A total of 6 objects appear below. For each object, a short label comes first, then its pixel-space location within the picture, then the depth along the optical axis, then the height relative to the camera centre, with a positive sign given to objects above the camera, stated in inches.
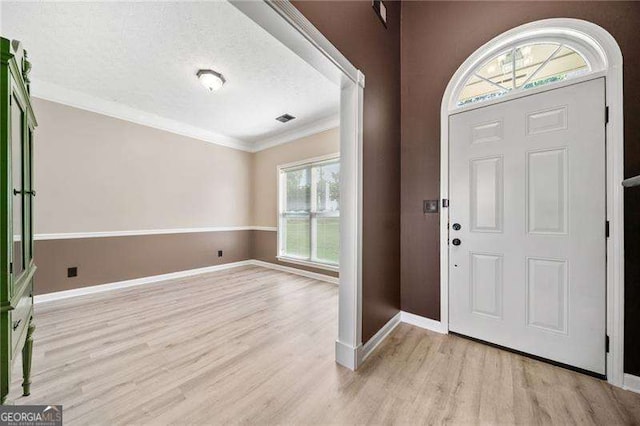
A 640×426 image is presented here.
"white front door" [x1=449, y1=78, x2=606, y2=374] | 66.8 -3.5
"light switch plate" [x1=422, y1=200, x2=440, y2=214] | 92.7 +2.8
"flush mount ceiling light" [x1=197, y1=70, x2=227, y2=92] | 110.4 +62.2
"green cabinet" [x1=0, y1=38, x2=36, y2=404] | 32.6 -0.1
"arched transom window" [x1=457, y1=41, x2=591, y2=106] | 72.8 +46.9
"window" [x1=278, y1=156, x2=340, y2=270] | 169.6 -0.1
